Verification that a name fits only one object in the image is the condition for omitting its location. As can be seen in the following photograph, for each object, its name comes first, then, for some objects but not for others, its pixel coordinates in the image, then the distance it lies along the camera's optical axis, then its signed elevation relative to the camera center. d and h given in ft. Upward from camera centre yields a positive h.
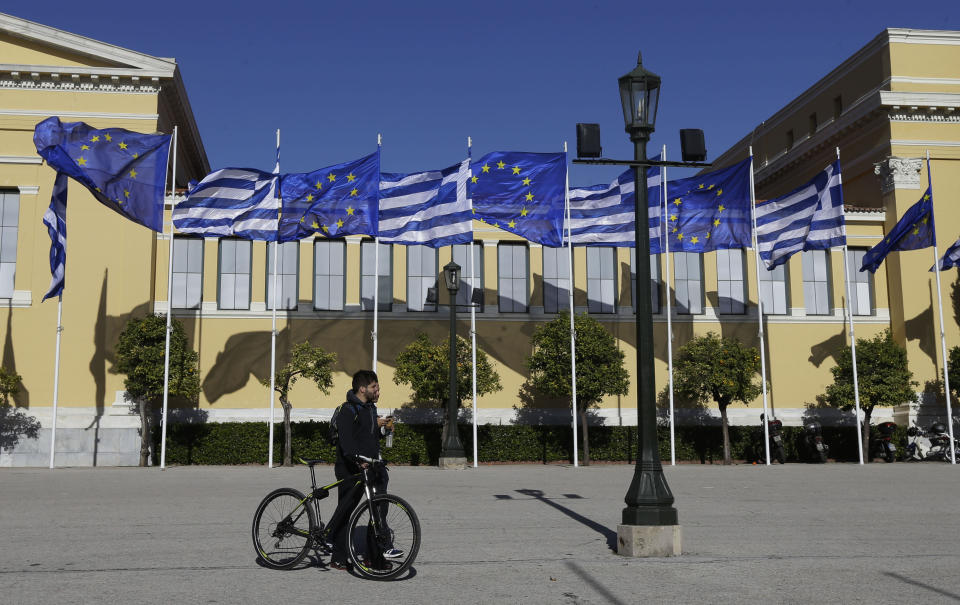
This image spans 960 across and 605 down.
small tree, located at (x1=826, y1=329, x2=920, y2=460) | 99.45 +4.12
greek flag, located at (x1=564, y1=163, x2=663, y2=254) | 92.68 +20.58
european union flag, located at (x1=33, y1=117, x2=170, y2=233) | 78.23 +22.23
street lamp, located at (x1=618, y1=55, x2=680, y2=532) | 33.65 +2.42
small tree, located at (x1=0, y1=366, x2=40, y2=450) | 96.99 -0.38
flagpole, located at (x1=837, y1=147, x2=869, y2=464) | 91.57 +3.63
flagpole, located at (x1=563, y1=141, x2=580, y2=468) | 89.76 +6.94
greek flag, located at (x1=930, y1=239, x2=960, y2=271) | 99.04 +16.99
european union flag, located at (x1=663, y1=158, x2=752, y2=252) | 94.17 +20.82
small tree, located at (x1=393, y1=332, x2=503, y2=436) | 94.32 +4.66
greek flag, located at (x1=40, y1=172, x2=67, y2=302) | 83.82 +17.34
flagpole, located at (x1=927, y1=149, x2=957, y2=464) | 93.76 +5.56
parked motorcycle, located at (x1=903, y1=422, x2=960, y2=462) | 96.43 -3.08
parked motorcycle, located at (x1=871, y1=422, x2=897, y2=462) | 98.07 -2.90
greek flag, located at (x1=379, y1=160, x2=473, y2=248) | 88.28 +20.26
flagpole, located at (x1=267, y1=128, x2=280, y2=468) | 89.22 +7.40
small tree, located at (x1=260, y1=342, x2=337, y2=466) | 93.66 +4.78
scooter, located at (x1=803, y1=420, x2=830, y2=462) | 97.30 -3.05
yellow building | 101.71 +15.87
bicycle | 28.81 -3.65
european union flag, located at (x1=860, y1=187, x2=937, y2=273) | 95.66 +19.28
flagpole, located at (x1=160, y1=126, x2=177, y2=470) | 83.56 +4.50
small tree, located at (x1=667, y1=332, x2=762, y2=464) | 97.55 +4.51
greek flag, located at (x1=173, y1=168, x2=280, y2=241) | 86.84 +20.14
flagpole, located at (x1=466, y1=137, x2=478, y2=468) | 89.35 +8.33
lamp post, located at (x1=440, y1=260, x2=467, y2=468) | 82.94 +0.07
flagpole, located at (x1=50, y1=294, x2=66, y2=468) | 88.22 +3.80
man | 29.84 -0.81
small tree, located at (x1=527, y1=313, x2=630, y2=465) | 95.86 +5.73
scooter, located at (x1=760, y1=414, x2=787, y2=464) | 95.40 -2.15
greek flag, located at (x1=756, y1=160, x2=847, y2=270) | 94.02 +20.17
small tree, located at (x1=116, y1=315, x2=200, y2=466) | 92.32 +5.53
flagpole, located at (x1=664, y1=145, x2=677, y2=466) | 91.74 +16.94
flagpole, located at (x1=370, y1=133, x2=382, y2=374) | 89.76 +13.07
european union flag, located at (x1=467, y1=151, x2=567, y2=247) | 88.38 +21.14
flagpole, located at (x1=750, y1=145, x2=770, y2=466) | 91.15 +6.23
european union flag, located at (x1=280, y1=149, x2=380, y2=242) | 88.48 +20.90
